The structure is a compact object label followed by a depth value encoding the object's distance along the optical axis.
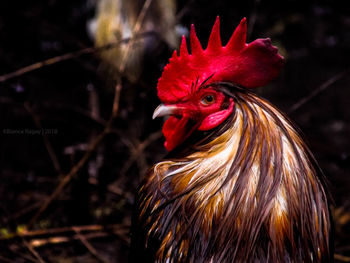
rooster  2.62
